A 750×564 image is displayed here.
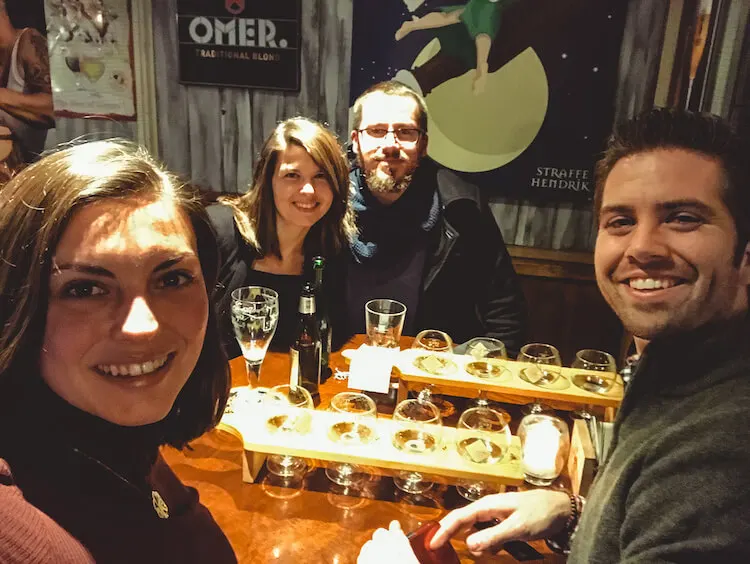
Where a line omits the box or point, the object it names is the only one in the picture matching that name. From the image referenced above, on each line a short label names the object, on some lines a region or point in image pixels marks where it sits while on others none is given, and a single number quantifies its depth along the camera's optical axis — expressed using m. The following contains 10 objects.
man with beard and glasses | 2.44
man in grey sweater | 0.80
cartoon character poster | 3.14
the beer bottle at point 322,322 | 1.70
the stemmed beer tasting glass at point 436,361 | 1.56
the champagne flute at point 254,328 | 1.58
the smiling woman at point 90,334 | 0.76
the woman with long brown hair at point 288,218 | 2.12
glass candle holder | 1.28
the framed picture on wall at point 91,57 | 3.60
